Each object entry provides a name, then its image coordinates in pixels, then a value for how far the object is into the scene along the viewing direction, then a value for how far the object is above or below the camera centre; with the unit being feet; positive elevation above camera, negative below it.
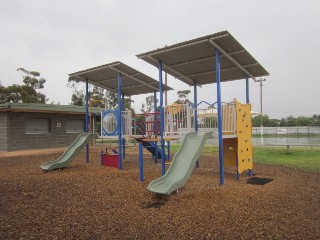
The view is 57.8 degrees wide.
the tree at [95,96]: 150.18 +17.90
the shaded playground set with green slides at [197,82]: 27.07 +5.73
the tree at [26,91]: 129.59 +18.28
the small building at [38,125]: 64.23 +1.21
